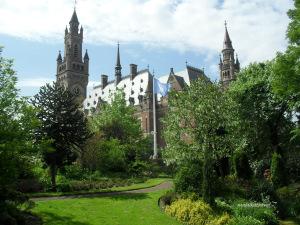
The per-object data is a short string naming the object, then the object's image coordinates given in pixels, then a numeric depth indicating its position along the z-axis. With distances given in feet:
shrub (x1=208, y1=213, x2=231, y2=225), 49.31
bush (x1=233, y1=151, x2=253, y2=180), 77.00
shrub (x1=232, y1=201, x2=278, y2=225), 49.39
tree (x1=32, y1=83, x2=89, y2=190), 74.68
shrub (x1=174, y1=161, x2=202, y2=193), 62.02
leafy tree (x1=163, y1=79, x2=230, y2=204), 79.55
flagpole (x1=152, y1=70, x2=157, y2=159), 159.53
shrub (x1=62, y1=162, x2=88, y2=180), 96.15
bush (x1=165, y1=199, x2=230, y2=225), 50.24
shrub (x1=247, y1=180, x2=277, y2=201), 60.38
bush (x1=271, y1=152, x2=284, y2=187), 80.17
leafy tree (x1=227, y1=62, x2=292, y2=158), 94.45
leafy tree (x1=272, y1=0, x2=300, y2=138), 52.75
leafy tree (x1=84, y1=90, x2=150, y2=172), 114.84
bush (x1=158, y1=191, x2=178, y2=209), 59.58
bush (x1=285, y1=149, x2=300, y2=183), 98.50
